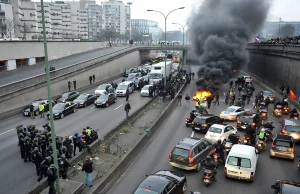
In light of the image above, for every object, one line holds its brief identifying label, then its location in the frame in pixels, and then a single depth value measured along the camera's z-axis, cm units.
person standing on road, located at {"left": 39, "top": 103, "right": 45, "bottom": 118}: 2291
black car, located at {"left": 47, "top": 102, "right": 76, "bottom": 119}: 2222
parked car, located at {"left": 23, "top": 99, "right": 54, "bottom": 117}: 2327
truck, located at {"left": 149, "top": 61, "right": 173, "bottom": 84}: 3911
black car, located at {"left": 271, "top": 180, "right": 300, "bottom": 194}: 944
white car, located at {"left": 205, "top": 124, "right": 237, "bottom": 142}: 1644
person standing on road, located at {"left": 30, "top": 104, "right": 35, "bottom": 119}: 2244
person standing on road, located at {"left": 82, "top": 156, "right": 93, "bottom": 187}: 1057
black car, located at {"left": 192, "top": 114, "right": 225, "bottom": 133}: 1881
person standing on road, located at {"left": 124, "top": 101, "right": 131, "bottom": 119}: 2119
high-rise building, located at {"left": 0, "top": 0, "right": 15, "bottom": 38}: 6388
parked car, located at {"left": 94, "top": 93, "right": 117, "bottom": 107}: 2641
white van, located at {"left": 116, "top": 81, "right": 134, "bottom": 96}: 3180
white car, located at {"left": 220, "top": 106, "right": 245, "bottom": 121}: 2219
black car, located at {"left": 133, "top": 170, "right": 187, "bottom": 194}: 930
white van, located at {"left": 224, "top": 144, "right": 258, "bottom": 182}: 1187
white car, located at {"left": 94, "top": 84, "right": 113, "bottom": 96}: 3108
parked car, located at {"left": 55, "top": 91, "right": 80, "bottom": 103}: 2688
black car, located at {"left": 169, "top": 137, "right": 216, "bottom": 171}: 1264
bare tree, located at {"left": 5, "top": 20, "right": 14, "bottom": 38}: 6294
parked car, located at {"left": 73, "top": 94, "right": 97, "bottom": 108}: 2627
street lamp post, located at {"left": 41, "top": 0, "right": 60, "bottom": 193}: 952
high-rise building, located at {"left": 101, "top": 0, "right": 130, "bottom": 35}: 17800
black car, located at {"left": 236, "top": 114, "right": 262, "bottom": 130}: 1952
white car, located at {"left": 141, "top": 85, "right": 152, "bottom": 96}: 3203
